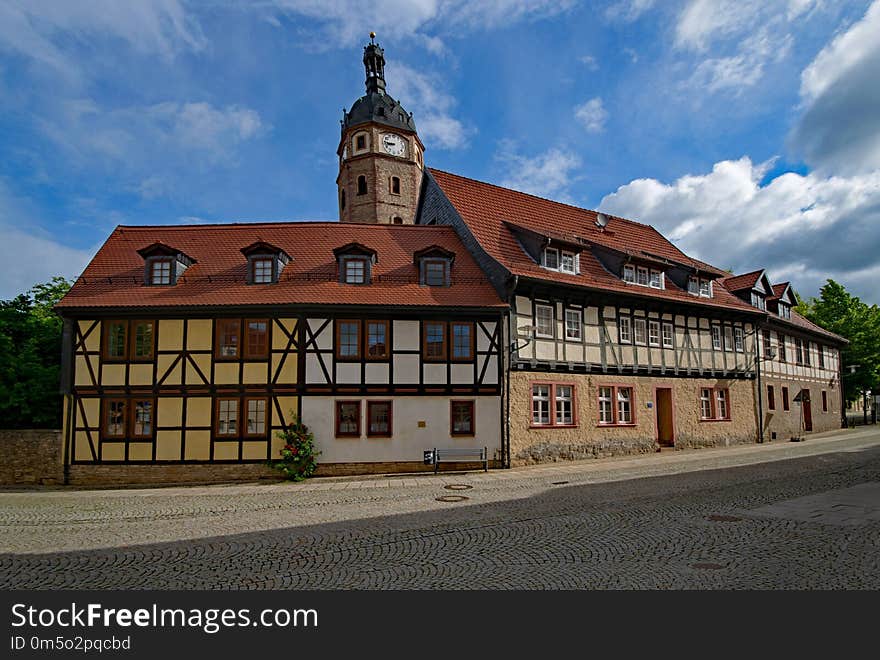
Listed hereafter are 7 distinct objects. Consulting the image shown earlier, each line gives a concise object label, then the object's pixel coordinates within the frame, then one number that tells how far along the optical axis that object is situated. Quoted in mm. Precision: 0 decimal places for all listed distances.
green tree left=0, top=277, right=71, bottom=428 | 20031
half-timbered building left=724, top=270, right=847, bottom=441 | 28797
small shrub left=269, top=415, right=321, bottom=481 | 17797
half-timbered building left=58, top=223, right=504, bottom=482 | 18453
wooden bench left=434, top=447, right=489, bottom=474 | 18703
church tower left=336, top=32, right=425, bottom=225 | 38281
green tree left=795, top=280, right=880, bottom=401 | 40125
